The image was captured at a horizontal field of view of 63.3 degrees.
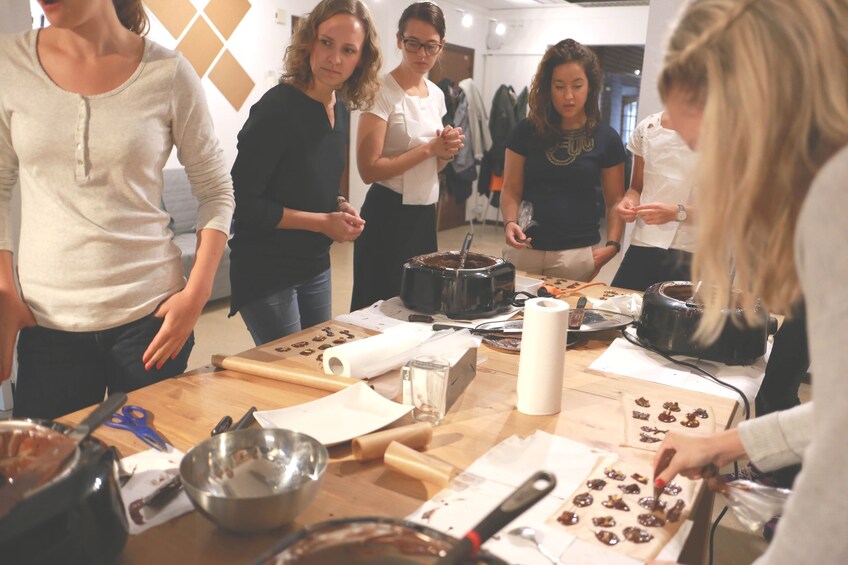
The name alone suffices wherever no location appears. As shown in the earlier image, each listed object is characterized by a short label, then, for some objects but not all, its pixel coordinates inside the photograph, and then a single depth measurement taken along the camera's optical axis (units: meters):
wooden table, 0.93
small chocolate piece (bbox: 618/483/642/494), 1.10
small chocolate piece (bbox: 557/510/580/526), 1.00
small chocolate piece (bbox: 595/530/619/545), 0.96
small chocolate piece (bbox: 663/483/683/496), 1.10
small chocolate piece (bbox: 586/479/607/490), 1.11
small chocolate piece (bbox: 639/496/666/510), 1.06
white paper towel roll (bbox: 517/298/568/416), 1.37
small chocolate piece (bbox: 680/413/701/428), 1.36
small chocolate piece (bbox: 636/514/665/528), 1.01
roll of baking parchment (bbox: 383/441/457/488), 1.09
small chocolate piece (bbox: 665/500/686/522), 1.03
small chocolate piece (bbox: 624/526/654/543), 0.97
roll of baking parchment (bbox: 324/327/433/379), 1.51
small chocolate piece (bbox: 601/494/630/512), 1.05
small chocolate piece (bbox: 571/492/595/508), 1.06
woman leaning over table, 0.53
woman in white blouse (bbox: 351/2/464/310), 2.62
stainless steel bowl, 0.90
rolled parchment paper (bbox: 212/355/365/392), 1.43
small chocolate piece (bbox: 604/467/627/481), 1.15
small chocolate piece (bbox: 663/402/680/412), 1.43
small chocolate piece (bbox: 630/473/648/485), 1.14
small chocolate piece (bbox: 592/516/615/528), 1.00
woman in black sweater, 2.01
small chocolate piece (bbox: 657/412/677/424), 1.38
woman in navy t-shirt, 2.68
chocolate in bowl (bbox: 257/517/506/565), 0.75
